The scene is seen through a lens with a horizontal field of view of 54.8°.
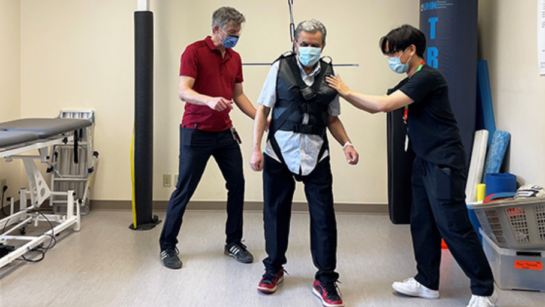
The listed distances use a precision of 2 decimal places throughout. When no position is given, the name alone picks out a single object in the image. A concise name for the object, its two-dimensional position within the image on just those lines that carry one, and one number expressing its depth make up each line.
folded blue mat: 3.18
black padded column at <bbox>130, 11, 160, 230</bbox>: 4.02
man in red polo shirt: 3.03
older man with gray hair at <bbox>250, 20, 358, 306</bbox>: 2.58
